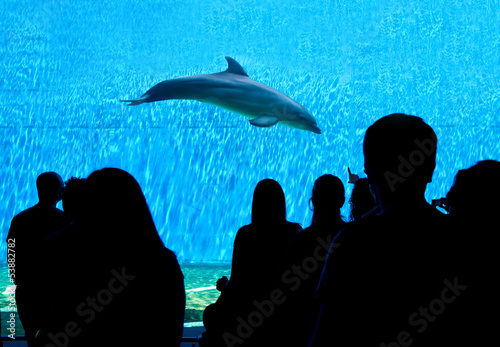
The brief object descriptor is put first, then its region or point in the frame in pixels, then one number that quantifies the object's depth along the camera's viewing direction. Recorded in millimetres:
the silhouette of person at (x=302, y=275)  1618
